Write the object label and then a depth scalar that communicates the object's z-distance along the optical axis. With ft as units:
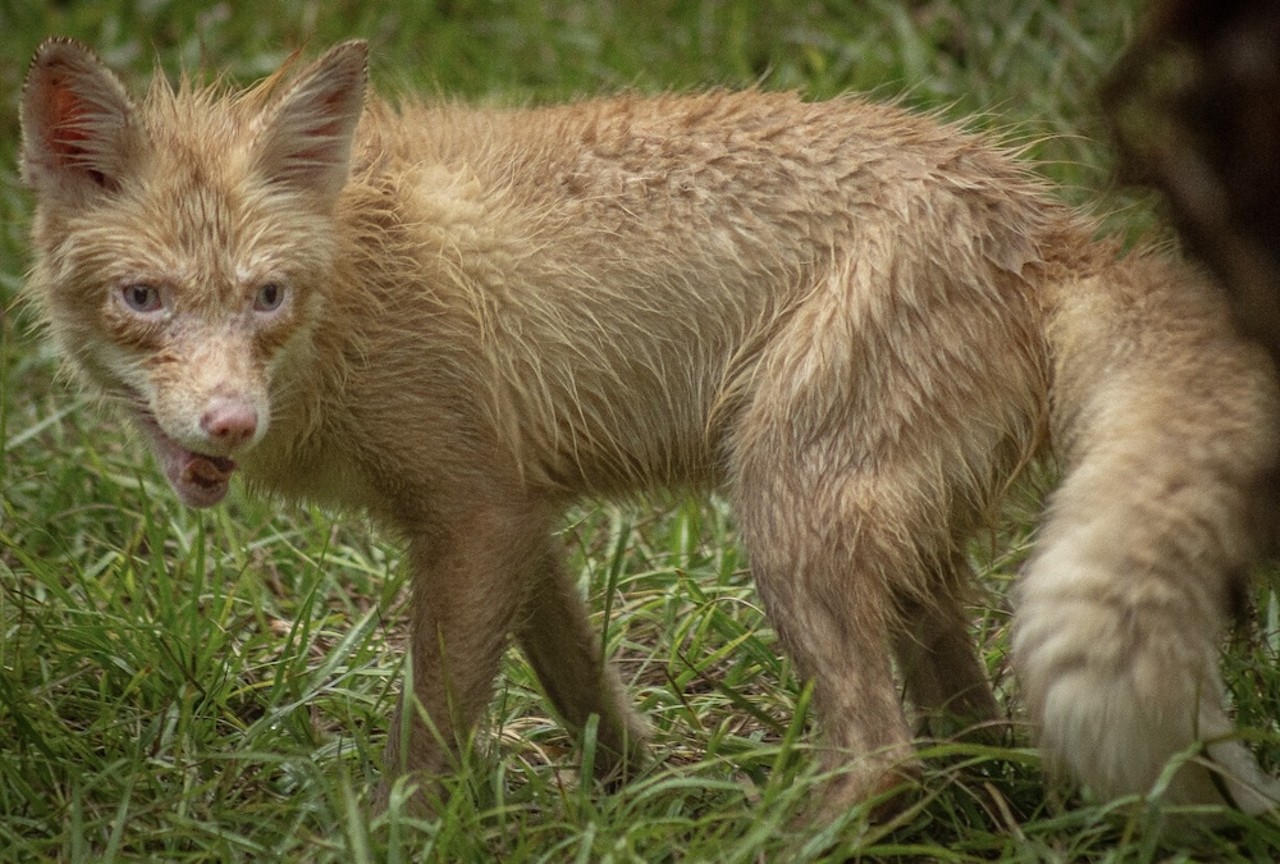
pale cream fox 22.57
